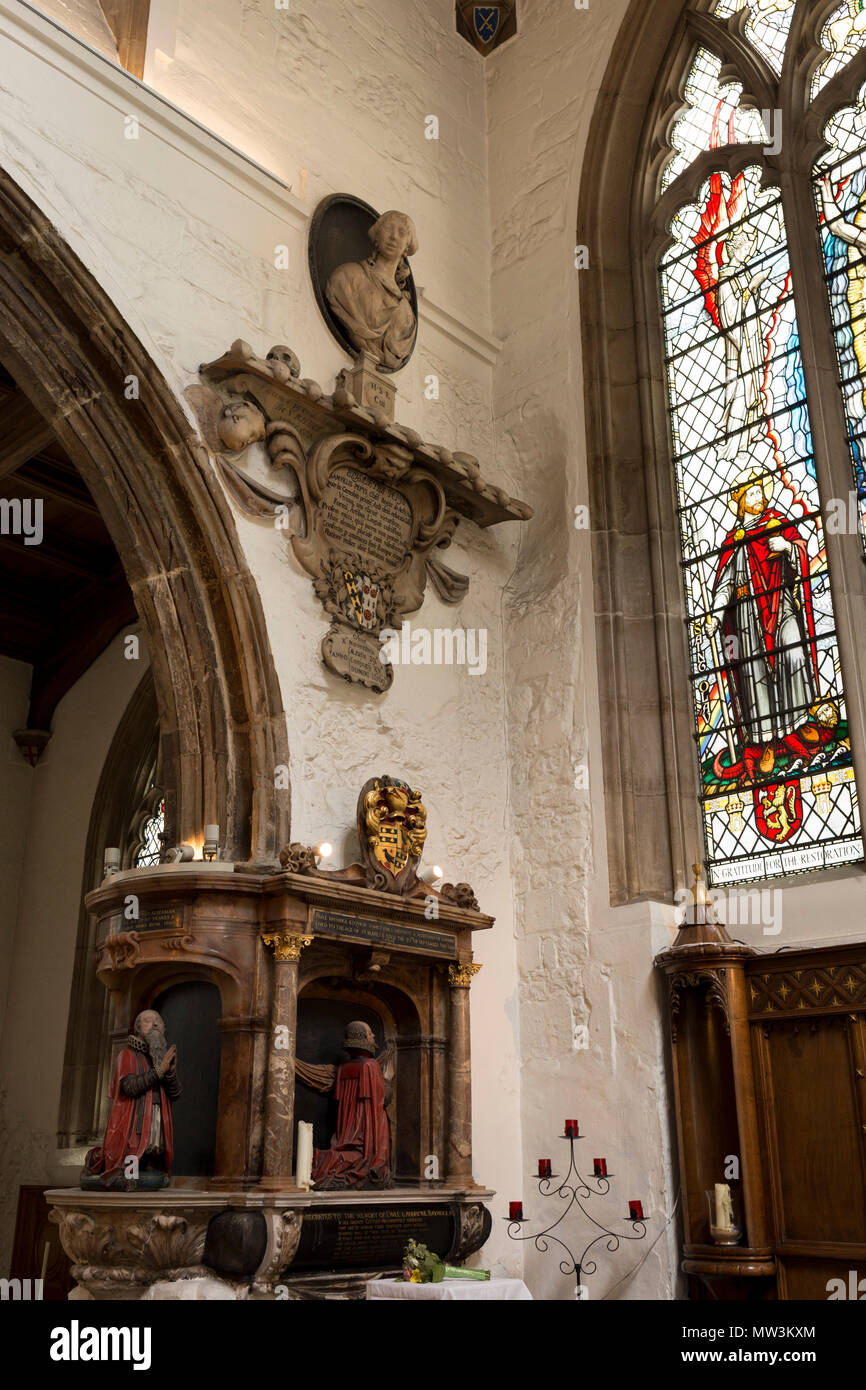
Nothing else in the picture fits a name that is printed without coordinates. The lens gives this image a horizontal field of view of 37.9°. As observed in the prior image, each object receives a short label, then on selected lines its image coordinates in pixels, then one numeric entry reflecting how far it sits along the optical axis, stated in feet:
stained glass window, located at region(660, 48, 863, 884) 23.61
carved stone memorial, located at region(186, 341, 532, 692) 22.85
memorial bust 26.37
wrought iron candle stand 22.76
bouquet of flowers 18.45
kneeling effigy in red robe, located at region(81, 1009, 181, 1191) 18.74
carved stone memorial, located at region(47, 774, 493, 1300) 18.38
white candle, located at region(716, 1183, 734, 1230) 20.95
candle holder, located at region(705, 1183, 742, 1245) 20.86
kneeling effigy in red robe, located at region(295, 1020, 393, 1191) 20.80
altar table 17.48
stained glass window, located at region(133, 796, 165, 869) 35.27
